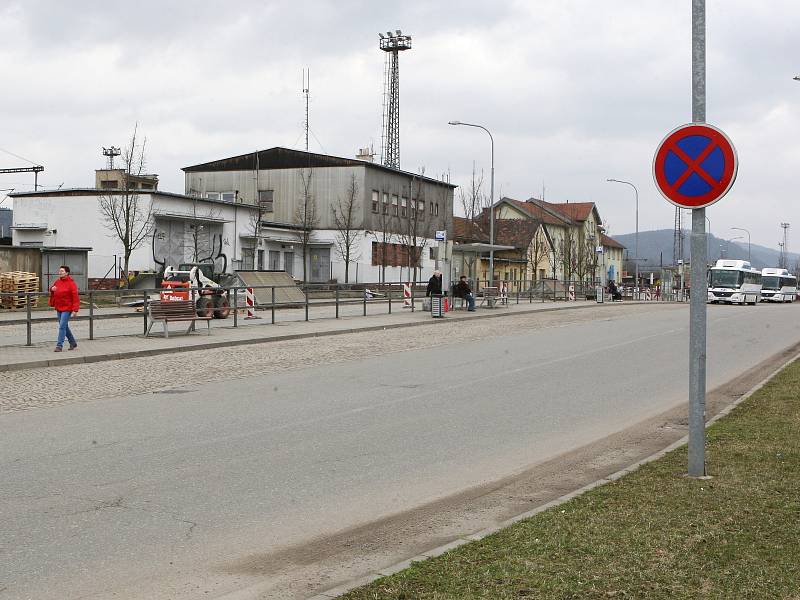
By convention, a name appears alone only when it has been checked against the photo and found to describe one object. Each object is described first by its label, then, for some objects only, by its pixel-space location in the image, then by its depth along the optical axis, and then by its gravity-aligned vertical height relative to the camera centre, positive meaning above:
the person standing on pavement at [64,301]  18.31 -0.55
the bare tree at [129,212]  44.28 +3.25
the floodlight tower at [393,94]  70.69 +14.57
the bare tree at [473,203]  70.94 +5.95
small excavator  23.96 -0.37
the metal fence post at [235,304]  25.71 -0.84
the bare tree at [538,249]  81.88 +2.73
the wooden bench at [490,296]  39.66 -0.83
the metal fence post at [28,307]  19.12 -0.72
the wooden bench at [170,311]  21.81 -0.89
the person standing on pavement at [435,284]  33.59 -0.27
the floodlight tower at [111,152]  79.37 +11.02
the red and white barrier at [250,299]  26.78 -0.73
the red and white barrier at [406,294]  36.36 -0.71
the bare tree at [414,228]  66.75 +3.77
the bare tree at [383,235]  64.00 +3.04
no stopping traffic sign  6.60 +0.86
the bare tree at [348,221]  61.69 +3.85
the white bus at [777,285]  74.06 -0.53
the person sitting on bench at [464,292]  36.56 -0.61
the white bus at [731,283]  58.38 -0.27
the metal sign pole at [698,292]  7.00 -0.10
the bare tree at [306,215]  59.16 +4.32
